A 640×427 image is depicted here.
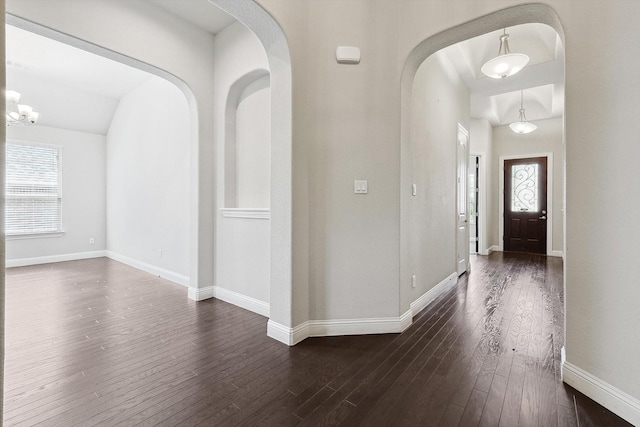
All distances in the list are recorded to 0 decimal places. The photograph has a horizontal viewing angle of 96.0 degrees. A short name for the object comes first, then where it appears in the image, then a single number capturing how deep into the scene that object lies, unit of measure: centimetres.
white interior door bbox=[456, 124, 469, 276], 468
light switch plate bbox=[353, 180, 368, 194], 259
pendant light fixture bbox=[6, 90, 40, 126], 381
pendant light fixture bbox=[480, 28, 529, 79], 311
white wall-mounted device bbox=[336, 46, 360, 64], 250
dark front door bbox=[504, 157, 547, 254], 681
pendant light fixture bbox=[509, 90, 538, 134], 568
